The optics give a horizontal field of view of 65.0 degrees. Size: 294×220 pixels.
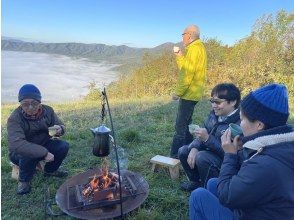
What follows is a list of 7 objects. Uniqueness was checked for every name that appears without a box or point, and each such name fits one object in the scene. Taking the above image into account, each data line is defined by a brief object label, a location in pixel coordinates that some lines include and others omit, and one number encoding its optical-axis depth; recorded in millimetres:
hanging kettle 2399
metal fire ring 2536
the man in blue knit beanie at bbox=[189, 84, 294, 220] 1506
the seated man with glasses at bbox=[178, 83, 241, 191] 2776
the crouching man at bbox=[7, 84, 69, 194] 3138
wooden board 3443
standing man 3776
